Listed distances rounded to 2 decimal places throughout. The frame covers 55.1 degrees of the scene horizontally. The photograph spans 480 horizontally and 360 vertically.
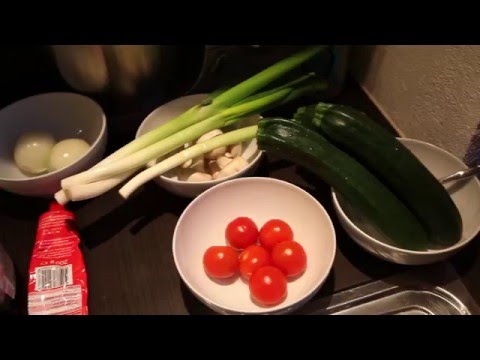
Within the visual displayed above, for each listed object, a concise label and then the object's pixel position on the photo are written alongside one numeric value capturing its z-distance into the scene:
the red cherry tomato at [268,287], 0.57
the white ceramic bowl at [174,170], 0.68
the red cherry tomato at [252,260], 0.61
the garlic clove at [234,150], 0.73
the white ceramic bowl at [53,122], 0.74
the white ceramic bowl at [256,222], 0.59
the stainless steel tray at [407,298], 0.61
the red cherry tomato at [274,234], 0.64
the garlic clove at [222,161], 0.72
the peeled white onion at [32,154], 0.74
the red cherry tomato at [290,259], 0.60
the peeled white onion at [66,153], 0.71
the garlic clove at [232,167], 0.70
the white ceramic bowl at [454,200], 0.57
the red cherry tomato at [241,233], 0.64
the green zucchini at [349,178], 0.59
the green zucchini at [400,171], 0.59
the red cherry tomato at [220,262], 0.61
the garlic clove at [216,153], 0.71
